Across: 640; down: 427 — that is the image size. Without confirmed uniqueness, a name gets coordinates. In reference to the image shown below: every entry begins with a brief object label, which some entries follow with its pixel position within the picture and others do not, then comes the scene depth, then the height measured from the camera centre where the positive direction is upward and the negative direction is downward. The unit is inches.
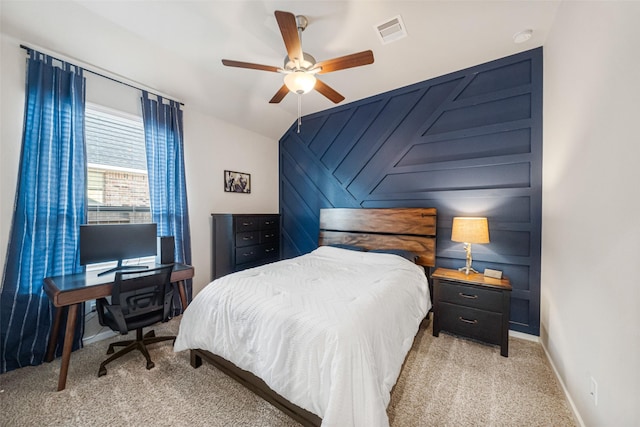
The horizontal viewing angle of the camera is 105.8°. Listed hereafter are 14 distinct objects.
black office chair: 80.0 -32.9
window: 102.3 +19.4
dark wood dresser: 140.1 -18.9
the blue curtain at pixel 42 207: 81.8 +1.4
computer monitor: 92.7 -12.9
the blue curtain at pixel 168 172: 116.2 +19.2
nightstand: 90.9 -38.4
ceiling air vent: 89.0 +69.3
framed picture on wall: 154.7 +19.1
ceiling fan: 77.5 +49.7
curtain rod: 83.7 +57.3
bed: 49.7 -31.2
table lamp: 98.3 -8.2
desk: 74.4 -26.6
